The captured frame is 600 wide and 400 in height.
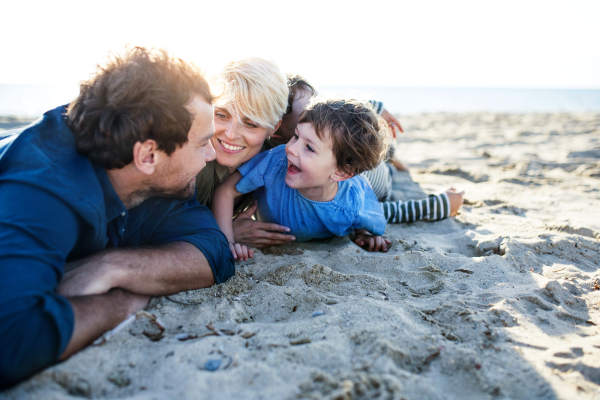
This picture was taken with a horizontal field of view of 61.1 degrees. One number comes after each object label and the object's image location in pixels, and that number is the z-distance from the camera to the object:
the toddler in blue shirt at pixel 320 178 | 0.97
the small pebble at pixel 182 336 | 0.70
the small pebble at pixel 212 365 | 0.63
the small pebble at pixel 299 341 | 0.68
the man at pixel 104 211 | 0.61
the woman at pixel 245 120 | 0.97
